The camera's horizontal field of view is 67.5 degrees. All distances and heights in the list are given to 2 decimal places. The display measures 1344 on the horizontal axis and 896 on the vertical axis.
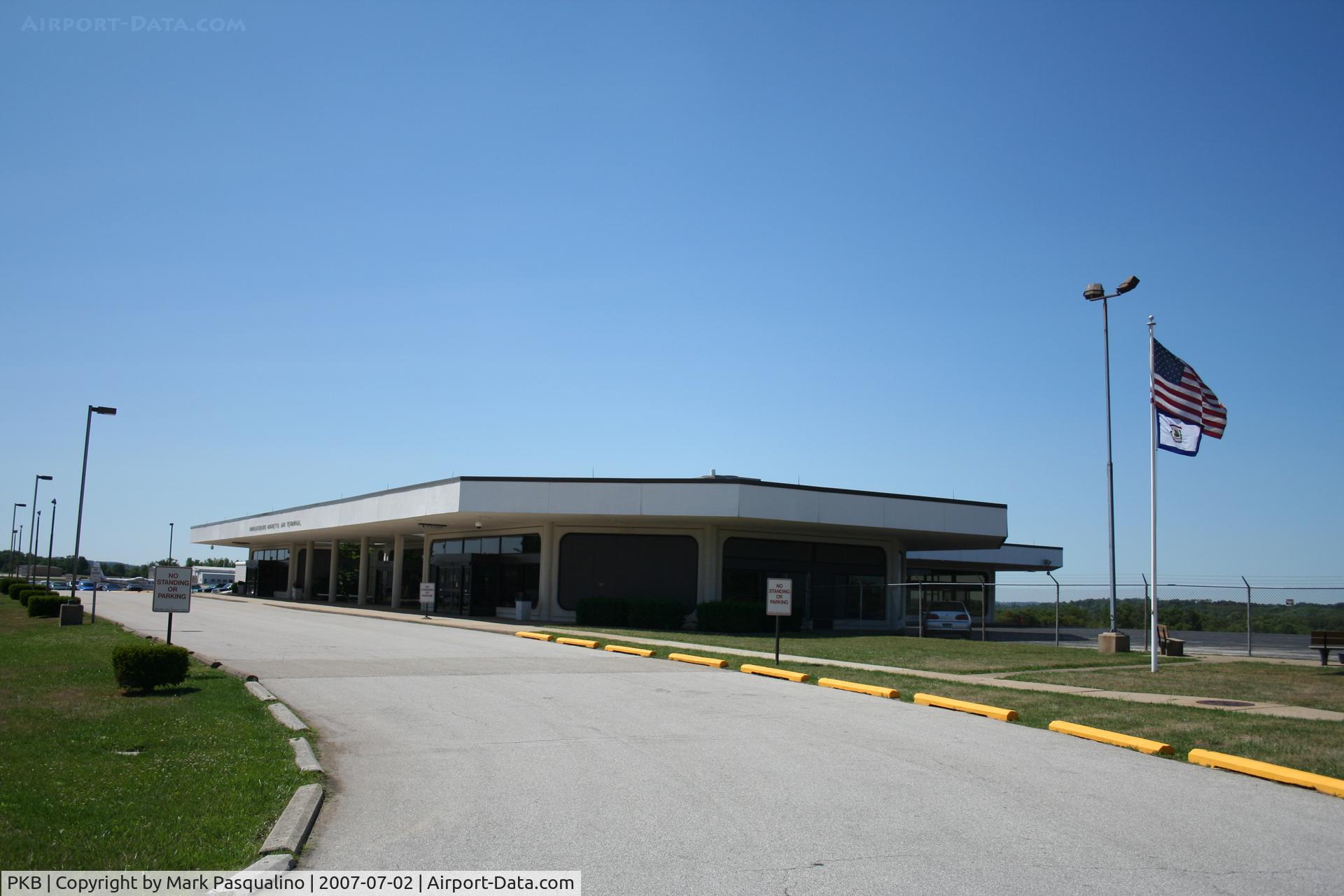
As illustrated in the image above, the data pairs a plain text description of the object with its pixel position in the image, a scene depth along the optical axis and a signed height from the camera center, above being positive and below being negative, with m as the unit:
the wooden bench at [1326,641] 23.30 -1.34
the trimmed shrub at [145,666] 14.43 -1.69
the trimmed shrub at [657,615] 37.88 -1.93
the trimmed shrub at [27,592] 41.16 -2.05
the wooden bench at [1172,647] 26.92 -1.83
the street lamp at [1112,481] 25.28 +2.56
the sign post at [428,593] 40.50 -1.46
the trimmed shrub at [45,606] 35.38 -2.13
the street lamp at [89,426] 30.41 +3.81
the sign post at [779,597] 21.50 -0.66
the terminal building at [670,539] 36.78 +1.10
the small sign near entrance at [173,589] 19.20 -0.76
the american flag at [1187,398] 21.31 +3.83
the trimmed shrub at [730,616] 36.50 -1.84
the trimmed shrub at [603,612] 38.22 -1.90
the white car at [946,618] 39.06 -1.80
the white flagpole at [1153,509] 21.38 +1.47
